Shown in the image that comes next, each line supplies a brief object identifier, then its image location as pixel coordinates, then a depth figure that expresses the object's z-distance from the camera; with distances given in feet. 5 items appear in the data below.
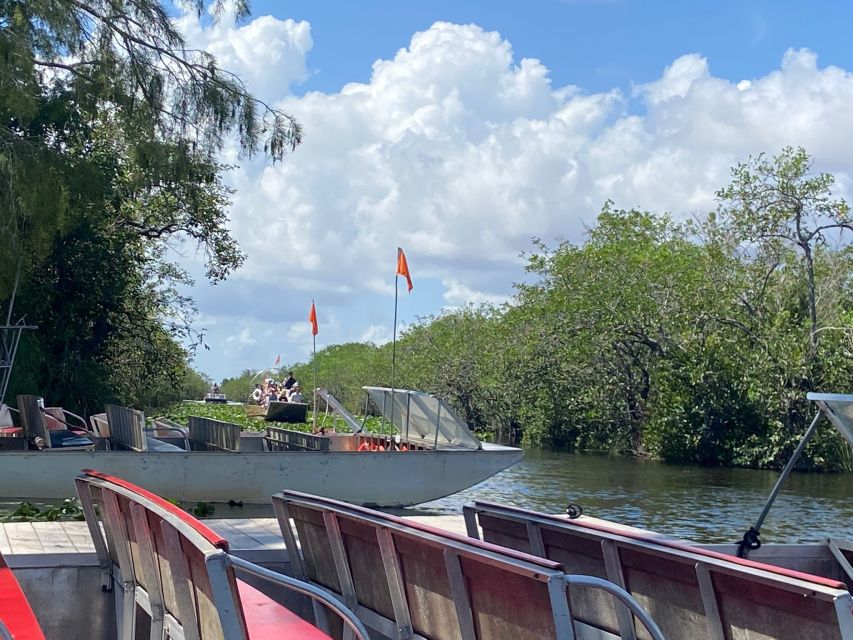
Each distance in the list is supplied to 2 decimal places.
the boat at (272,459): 51.19
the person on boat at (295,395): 87.97
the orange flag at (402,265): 57.77
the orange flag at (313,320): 64.85
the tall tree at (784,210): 101.40
